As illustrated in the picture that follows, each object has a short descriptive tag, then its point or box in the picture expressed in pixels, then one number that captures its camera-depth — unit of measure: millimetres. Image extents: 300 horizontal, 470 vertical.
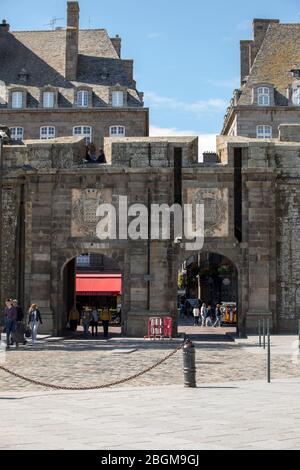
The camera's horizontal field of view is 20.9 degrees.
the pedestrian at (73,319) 32469
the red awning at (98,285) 42875
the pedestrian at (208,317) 39750
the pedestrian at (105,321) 30141
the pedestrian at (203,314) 39812
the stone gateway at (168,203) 29516
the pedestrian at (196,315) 40375
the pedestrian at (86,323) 31375
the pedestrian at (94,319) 31516
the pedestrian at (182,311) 53188
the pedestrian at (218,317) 39625
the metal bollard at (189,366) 14391
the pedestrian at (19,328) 24234
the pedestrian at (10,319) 23875
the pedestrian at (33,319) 25688
